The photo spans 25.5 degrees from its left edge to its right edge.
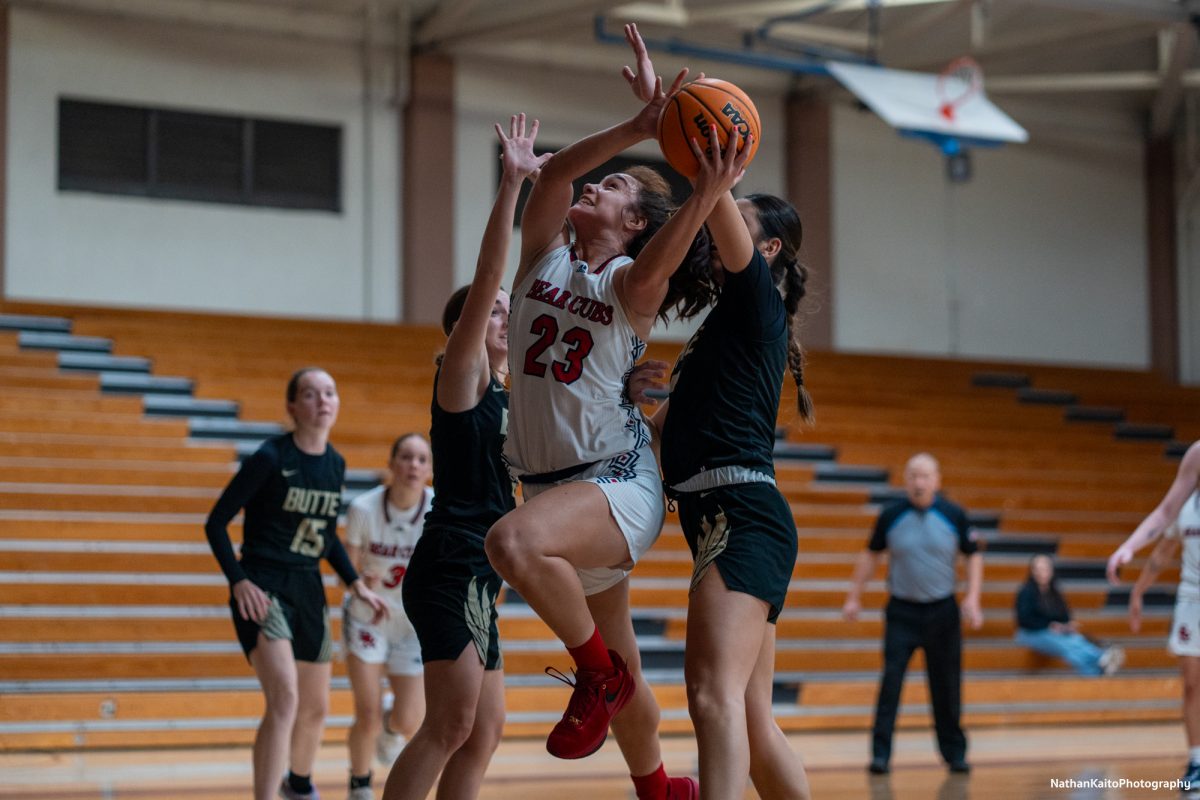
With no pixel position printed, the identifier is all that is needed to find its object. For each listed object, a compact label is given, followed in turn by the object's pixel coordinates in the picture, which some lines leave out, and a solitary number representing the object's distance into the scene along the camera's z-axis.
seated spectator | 19.83
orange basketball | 6.60
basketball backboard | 20.43
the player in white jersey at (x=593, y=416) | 6.74
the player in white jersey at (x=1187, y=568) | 12.00
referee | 15.21
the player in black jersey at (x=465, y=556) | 7.30
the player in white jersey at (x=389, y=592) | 12.10
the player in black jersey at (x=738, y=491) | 6.61
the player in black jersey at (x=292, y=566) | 10.14
